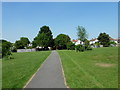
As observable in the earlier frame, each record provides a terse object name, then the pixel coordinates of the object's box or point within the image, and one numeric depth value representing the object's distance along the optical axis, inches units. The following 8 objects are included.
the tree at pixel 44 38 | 1865.5
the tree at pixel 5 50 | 637.3
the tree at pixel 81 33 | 1288.9
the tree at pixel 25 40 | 2439.2
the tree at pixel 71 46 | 1651.4
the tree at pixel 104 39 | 2538.1
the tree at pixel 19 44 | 2053.6
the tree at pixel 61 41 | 2288.6
